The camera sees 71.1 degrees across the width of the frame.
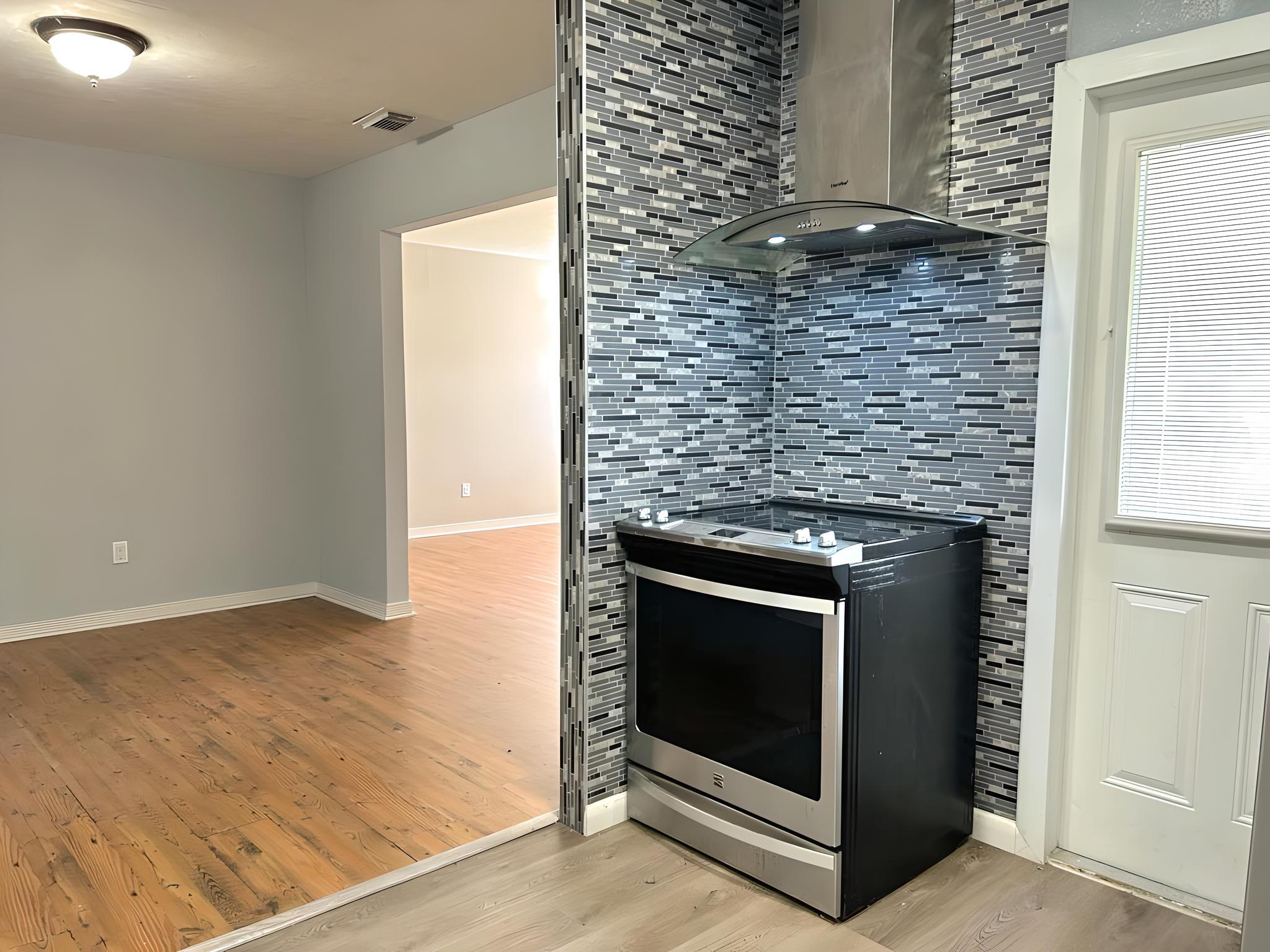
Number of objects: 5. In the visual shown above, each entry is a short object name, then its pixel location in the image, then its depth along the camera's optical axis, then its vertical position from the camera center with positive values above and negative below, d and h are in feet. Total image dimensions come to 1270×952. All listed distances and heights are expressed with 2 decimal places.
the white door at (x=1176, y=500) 6.72 -0.80
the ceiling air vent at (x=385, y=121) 13.44 +4.21
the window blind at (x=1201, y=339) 6.67 +0.47
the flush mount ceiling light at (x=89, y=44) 10.08 +3.96
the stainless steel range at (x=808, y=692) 6.69 -2.40
